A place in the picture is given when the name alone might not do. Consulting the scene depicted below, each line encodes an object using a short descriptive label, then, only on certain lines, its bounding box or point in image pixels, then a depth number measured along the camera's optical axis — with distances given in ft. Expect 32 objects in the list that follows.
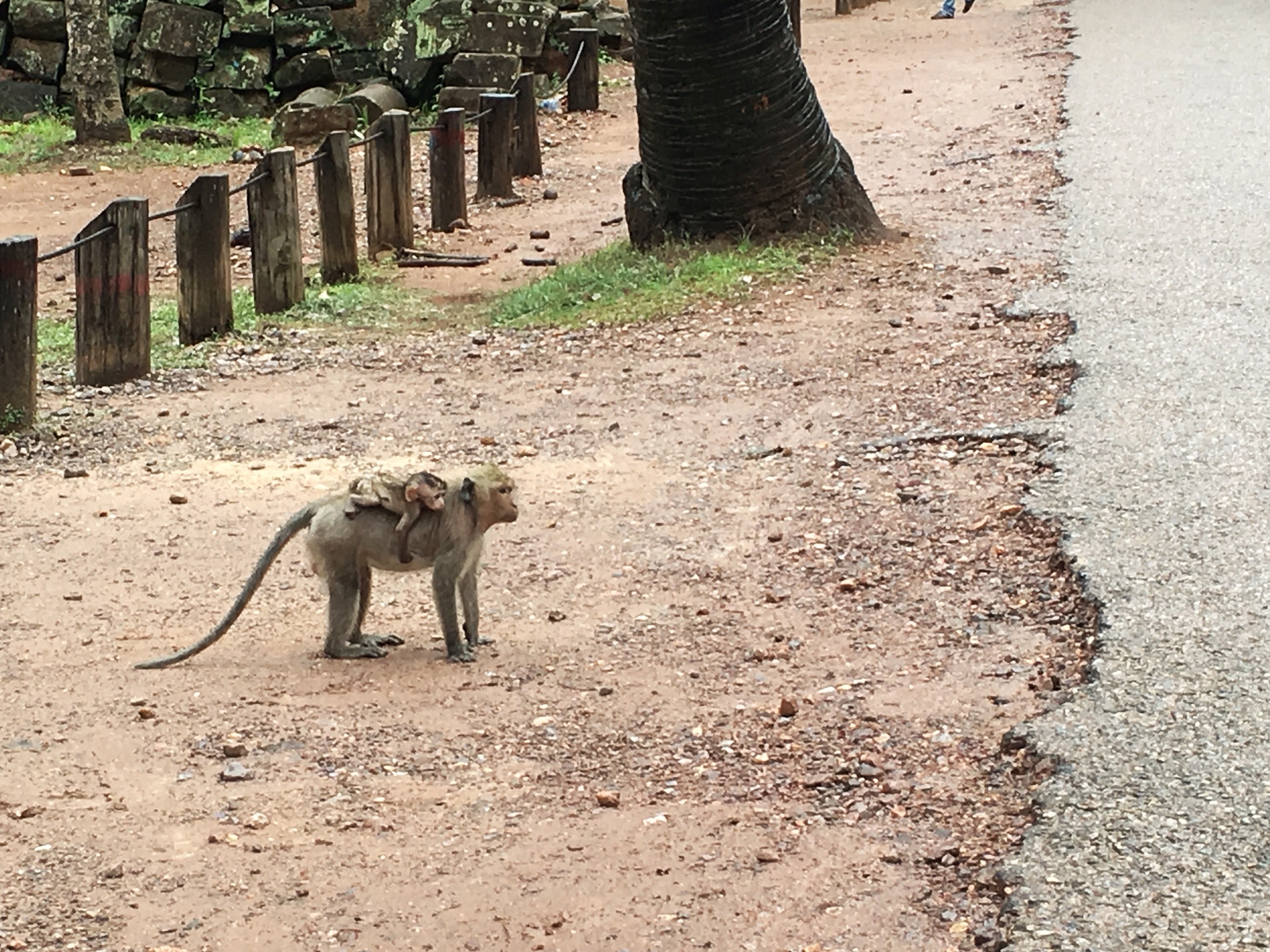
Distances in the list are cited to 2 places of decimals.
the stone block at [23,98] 64.13
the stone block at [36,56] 63.72
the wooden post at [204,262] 32.68
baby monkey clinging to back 17.72
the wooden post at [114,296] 29.91
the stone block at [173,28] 61.31
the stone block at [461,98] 57.57
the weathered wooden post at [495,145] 48.57
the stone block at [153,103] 62.18
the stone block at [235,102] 62.03
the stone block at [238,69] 61.87
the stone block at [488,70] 58.29
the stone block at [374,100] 57.16
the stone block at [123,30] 62.08
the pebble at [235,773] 15.44
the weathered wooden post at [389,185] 41.29
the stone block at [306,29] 61.72
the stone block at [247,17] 61.21
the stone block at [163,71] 62.03
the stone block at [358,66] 61.67
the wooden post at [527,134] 50.55
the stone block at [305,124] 55.31
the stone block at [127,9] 62.08
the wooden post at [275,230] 35.19
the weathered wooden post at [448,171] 44.37
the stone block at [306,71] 62.08
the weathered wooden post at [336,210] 37.83
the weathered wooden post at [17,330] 27.12
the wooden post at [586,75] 60.39
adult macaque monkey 17.95
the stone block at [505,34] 60.54
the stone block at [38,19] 62.75
